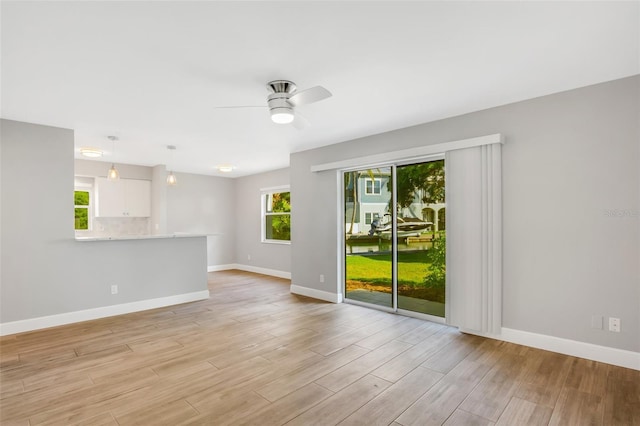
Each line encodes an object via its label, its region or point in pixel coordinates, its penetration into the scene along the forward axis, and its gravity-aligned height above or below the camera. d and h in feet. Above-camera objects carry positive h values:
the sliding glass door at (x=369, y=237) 15.11 -1.11
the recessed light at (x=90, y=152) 14.97 +3.17
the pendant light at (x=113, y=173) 15.64 +2.32
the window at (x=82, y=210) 21.34 +0.46
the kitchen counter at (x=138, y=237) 13.76 -1.04
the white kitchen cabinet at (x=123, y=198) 21.24 +1.35
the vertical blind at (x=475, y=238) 11.06 -0.88
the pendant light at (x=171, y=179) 18.60 +2.28
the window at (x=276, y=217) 24.63 -0.10
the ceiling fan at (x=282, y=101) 9.05 +3.42
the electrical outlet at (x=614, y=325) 8.96 -3.23
